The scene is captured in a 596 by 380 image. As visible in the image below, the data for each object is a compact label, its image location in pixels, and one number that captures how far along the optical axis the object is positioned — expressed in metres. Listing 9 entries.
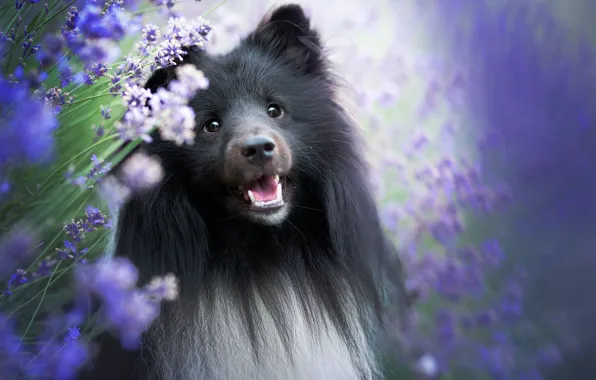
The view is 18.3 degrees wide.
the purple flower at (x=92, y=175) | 1.28
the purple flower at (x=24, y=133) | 1.11
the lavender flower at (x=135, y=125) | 1.26
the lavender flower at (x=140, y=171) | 1.30
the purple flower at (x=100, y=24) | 1.27
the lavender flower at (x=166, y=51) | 1.32
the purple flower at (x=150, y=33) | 1.32
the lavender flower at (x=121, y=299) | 1.20
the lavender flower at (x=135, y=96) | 1.29
